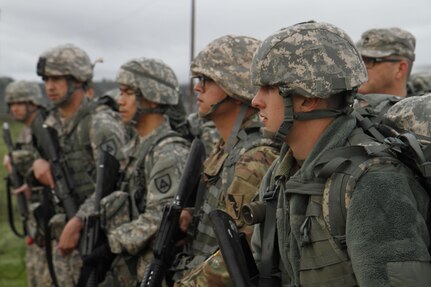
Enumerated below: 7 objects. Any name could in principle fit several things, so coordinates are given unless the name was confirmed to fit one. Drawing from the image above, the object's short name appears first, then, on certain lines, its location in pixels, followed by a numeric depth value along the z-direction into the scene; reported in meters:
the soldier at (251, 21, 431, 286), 2.10
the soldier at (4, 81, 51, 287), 7.29
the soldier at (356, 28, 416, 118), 5.07
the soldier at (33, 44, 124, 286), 5.71
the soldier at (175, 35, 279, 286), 3.48
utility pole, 19.16
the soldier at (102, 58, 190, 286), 4.46
